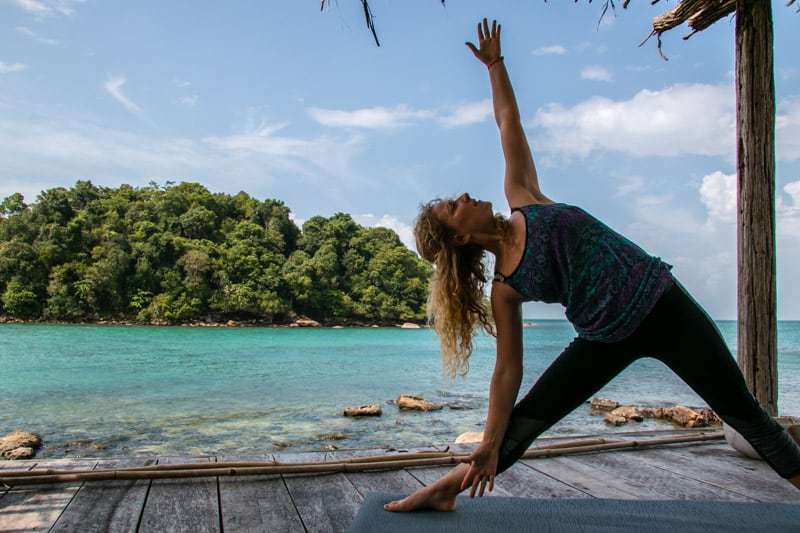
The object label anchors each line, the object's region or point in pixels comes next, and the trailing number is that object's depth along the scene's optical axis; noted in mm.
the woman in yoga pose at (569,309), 1660
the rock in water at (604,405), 11195
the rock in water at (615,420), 9430
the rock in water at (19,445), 6730
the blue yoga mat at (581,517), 1844
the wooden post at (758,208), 2912
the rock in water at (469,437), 5715
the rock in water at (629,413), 9625
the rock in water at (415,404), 11383
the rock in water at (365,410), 10680
